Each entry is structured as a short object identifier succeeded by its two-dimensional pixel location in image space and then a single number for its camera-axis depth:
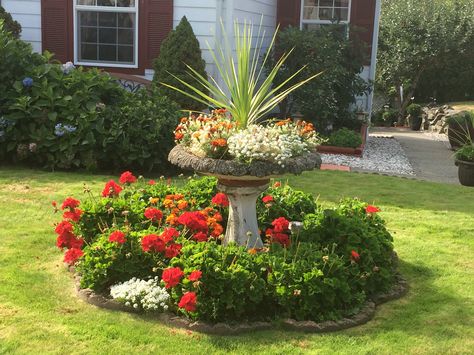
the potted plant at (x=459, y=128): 12.57
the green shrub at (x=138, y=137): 7.46
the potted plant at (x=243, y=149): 3.88
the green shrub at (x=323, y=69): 10.79
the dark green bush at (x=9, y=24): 9.93
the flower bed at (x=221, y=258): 3.71
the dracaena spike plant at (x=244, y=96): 4.15
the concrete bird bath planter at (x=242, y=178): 3.87
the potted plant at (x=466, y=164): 8.57
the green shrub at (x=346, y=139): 10.88
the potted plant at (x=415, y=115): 20.50
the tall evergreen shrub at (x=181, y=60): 9.42
